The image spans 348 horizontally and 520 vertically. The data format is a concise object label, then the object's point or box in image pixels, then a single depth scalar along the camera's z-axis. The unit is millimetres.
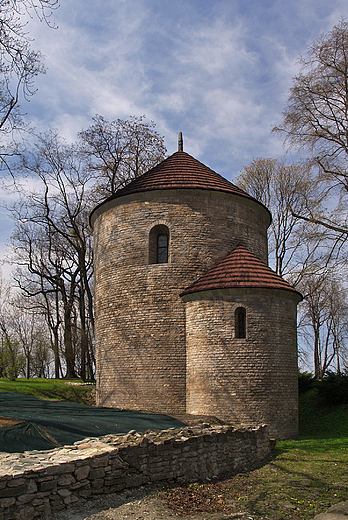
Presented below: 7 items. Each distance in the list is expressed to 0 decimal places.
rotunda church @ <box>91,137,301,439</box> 13180
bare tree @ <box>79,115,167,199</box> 26953
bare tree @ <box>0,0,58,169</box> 8909
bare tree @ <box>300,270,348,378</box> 34281
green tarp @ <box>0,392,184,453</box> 7092
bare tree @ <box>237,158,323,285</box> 25812
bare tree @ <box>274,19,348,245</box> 16562
